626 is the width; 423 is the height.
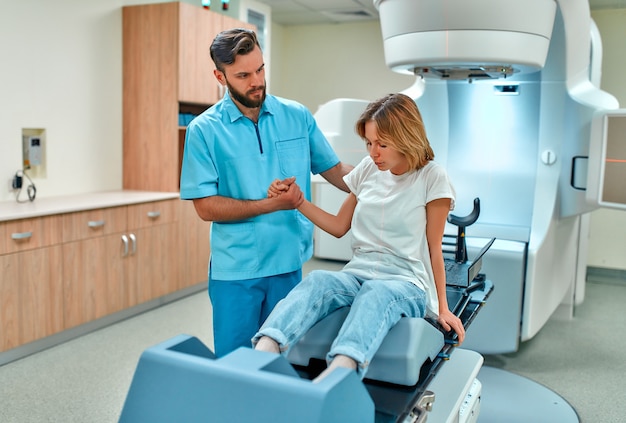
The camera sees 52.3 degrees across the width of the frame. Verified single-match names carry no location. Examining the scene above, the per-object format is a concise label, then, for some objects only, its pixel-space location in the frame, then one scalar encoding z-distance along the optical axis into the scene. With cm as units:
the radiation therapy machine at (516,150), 245
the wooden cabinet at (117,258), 321
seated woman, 150
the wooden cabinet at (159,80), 394
